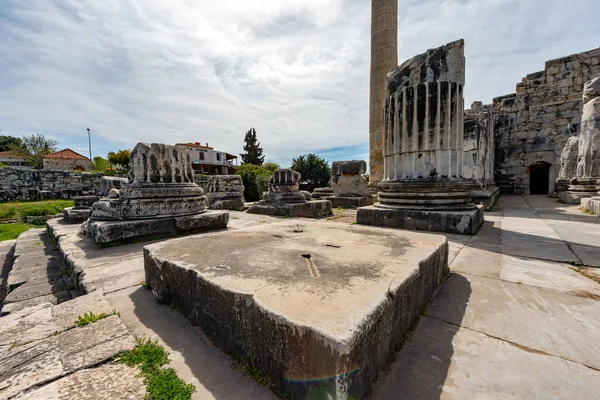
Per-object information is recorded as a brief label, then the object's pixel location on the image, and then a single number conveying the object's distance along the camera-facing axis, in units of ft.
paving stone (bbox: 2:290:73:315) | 5.46
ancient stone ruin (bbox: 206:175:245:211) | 22.22
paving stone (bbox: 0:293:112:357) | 3.98
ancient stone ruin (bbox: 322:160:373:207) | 23.88
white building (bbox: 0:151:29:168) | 107.65
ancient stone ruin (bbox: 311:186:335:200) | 28.99
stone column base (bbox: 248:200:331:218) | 17.40
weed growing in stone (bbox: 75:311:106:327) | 4.17
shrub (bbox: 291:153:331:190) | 80.12
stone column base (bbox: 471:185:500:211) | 17.90
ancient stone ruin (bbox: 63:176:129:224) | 15.98
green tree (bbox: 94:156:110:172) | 111.24
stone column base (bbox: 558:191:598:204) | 19.52
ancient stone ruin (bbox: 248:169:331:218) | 17.62
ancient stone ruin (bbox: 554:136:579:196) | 23.50
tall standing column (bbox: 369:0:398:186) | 31.37
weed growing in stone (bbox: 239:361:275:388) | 2.92
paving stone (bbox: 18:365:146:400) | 2.70
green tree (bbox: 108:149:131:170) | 118.73
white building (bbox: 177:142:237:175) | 128.77
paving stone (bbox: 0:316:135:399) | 2.96
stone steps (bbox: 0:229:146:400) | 2.81
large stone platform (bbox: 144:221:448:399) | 2.45
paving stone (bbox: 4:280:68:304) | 6.06
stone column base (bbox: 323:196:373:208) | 23.50
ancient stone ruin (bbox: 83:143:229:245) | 10.00
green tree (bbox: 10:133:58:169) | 104.39
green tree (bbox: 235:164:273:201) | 51.57
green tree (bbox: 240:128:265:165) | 138.21
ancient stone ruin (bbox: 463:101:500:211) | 18.52
